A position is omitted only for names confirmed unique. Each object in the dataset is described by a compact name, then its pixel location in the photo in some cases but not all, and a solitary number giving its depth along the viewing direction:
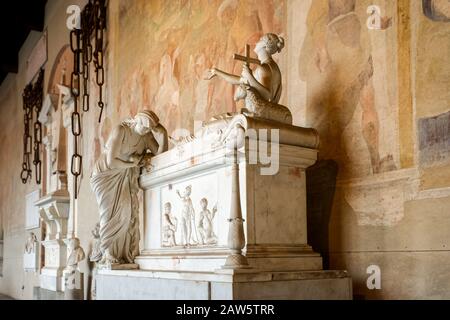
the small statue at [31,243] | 14.19
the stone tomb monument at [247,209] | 4.08
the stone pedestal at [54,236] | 11.65
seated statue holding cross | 4.73
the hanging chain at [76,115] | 11.41
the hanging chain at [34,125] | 15.04
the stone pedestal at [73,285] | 9.99
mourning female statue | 6.20
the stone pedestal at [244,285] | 3.88
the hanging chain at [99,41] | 11.14
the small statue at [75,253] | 9.61
